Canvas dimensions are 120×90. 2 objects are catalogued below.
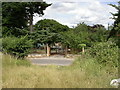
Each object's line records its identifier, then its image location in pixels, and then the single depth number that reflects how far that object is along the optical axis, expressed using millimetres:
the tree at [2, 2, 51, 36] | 12297
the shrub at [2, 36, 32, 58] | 5723
